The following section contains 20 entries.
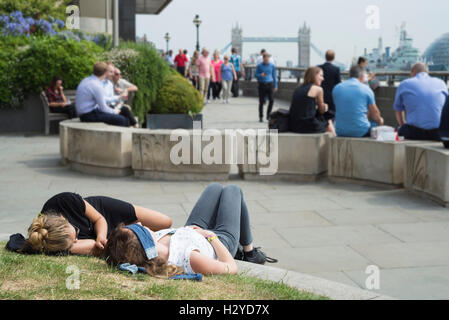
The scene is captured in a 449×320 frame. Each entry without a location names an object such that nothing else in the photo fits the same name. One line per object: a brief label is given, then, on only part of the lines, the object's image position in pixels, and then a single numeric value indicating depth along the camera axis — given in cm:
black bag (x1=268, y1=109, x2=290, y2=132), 938
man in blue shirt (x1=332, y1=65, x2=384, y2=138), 895
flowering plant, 1745
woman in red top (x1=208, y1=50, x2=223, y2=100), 2667
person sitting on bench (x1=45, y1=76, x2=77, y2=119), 1418
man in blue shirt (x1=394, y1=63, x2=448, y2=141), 890
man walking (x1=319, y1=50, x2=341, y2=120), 1248
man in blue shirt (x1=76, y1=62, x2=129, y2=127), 1049
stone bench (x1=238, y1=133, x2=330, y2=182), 882
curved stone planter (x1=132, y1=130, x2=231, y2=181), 874
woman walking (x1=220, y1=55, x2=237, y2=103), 2558
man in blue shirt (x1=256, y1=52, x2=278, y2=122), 1719
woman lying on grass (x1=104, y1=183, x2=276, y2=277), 392
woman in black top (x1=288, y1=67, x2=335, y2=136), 926
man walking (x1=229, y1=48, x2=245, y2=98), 2938
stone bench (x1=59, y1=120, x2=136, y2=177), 911
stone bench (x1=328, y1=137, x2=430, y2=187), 824
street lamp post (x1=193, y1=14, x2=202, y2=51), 4200
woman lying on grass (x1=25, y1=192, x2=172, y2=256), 418
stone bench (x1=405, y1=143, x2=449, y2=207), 713
